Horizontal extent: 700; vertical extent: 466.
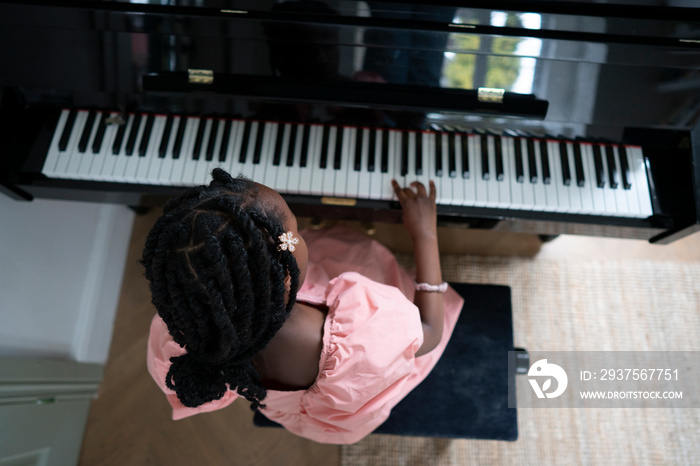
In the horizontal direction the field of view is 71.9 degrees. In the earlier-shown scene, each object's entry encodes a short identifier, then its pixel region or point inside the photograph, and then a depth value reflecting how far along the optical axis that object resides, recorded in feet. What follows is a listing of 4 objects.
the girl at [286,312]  2.95
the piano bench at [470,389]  5.15
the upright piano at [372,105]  4.46
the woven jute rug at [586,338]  6.66
